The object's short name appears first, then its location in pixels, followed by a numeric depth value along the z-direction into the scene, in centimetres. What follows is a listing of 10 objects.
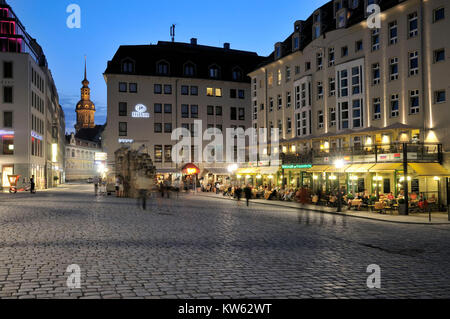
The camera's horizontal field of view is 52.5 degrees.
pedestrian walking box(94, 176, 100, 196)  4719
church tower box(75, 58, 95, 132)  18912
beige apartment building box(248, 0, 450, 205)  2956
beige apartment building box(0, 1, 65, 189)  5458
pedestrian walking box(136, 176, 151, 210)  2670
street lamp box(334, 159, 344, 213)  3294
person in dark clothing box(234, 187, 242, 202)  3307
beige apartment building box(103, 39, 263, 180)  6644
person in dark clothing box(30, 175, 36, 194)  4819
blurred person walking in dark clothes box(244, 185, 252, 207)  3162
